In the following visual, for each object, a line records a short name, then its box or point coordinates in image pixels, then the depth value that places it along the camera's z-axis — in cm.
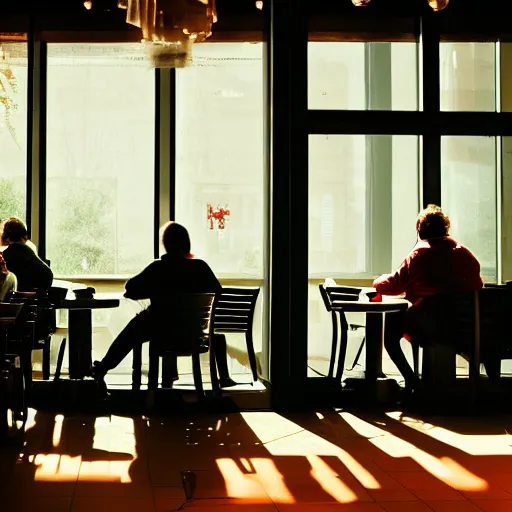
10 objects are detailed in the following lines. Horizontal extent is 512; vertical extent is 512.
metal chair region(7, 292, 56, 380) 662
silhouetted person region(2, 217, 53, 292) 682
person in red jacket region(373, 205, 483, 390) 625
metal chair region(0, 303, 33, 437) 507
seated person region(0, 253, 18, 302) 572
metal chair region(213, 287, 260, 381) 723
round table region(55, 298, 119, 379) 660
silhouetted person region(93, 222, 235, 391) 614
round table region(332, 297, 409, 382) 655
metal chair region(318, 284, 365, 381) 662
